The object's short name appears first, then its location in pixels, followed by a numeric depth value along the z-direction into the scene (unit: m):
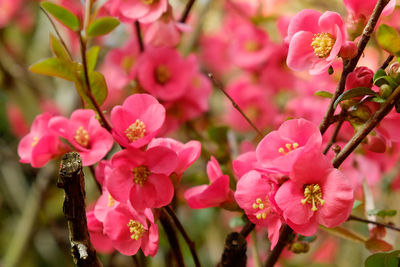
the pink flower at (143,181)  0.73
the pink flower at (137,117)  0.74
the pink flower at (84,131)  0.77
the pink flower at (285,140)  0.72
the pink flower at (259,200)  0.73
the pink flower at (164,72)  0.87
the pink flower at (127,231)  0.75
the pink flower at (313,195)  0.71
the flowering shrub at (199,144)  0.72
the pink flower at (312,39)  0.74
